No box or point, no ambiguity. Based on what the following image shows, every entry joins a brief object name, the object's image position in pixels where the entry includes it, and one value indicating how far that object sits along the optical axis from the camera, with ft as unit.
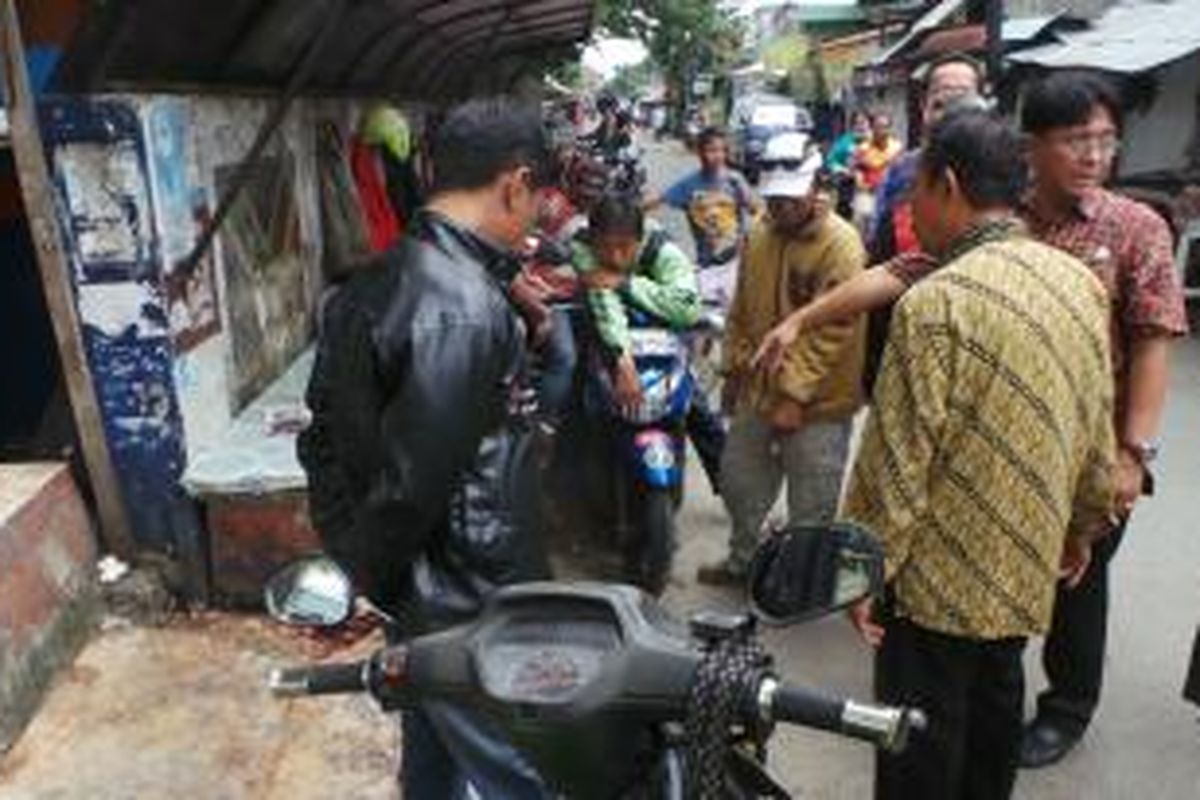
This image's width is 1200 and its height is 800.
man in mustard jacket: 15.48
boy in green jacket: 16.03
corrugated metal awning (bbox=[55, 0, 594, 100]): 15.12
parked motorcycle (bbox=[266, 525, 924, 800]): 4.98
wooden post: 14.12
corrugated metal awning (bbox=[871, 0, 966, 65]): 72.90
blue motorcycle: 16.20
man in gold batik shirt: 8.68
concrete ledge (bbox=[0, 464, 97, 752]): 13.52
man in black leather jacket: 7.63
